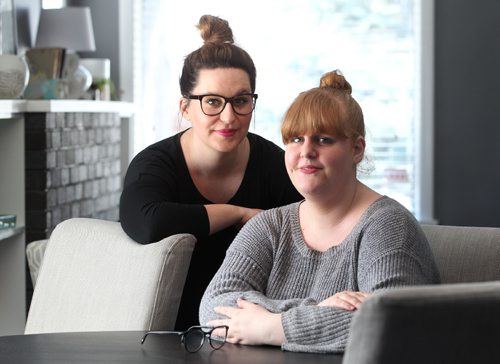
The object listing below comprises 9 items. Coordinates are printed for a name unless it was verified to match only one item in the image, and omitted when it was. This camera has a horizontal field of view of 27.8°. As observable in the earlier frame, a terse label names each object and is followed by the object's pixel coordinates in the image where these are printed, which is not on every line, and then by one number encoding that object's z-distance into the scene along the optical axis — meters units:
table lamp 5.21
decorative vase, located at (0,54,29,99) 4.34
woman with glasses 2.50
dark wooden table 1.74
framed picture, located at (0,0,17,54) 4.88
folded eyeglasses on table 1.83
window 6.35
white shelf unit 4.44
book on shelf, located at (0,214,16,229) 4.20
